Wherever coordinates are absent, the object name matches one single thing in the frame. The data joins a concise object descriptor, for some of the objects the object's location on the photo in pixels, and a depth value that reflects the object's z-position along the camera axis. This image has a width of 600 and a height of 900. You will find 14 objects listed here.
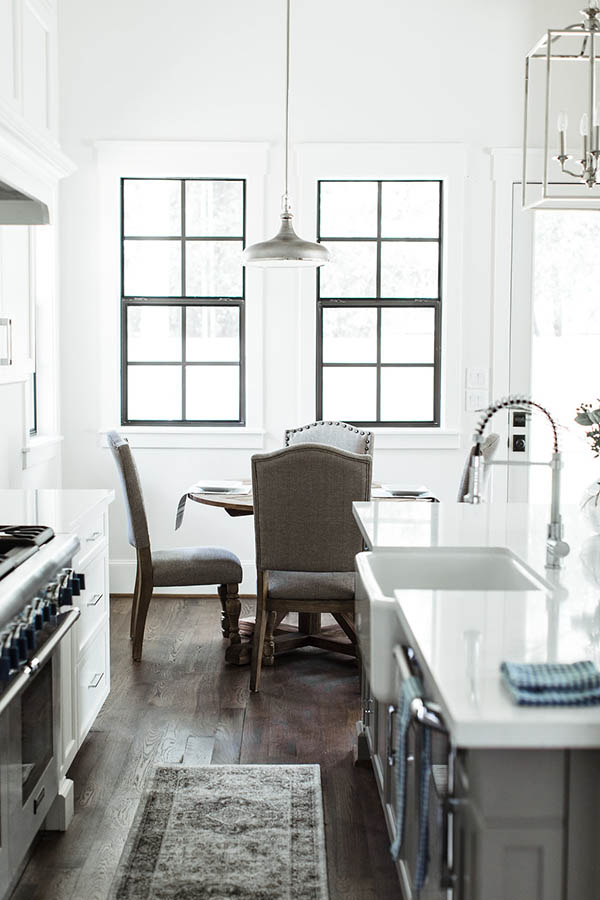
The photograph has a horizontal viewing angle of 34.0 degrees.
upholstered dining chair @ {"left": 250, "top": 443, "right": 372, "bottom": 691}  3.90
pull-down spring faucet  2.26
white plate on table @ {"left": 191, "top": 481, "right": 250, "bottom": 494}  4.80
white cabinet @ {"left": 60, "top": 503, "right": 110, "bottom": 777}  2.93
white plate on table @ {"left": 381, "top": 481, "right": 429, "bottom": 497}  4.83
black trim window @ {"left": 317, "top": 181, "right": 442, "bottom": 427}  5.77
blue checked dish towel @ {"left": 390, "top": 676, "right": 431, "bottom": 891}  1.43
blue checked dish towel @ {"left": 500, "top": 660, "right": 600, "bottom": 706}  1.35
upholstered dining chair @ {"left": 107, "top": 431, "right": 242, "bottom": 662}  4.49
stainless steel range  2.13
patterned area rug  2.50
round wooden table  4.48
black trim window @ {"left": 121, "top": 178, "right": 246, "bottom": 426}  5.76
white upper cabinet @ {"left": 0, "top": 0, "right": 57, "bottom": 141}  4.30
